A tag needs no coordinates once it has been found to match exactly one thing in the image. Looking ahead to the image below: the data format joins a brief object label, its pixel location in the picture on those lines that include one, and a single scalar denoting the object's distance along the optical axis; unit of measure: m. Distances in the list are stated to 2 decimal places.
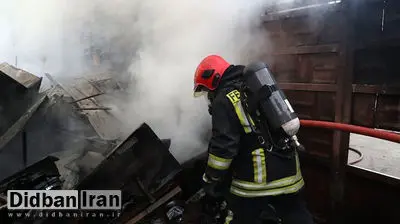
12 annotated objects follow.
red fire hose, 2.18
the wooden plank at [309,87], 2.82
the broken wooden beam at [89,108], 4.48
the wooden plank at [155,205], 3.02
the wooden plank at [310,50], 2.77
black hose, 4.16
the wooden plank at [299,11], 2.78
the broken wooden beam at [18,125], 3.57
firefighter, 2.22
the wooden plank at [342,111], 2.63
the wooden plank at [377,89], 2.37
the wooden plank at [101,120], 4.20
